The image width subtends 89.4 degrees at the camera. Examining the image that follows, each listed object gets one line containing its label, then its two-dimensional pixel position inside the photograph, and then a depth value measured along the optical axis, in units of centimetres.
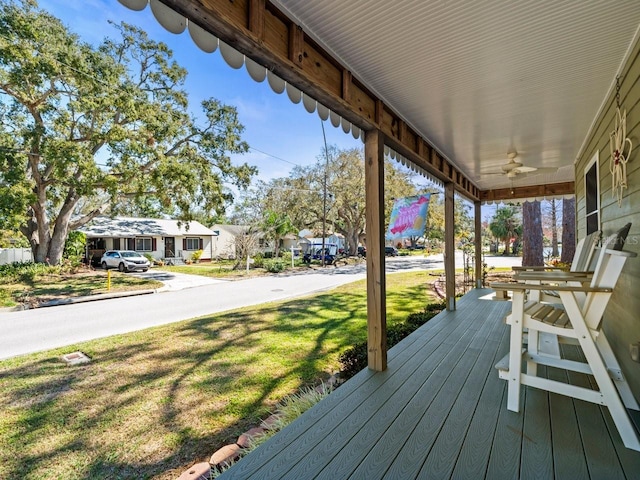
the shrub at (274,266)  1756
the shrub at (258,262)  1904
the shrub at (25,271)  1193
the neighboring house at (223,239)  2622
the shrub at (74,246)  1670
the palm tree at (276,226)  2041
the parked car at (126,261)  1669
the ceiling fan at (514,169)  446
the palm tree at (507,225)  3117
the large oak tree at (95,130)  1077
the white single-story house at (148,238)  2070
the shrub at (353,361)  347
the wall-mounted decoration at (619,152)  243
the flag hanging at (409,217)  627
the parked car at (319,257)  2164
